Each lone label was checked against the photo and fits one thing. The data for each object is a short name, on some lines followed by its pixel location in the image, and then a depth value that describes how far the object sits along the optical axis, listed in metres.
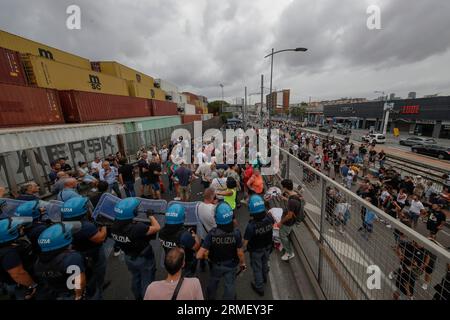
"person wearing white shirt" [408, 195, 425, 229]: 6.32
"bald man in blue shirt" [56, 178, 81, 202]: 4.28
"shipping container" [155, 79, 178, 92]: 43.56
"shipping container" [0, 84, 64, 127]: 8.26
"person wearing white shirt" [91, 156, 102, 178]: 7.55
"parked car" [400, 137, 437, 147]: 24.93
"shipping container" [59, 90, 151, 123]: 11.91
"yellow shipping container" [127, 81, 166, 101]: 25.17
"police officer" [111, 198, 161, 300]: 2.77
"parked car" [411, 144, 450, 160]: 19.20
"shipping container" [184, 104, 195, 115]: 45.69
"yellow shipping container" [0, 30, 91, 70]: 13.91
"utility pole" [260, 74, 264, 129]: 15.09
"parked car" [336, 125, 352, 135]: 36.44
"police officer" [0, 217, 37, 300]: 2.43
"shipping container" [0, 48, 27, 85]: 9.43
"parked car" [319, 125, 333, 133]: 42.16
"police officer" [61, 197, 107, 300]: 2.86
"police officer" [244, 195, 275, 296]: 2.97
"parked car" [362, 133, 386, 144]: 28.63
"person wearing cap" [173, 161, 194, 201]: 6.59
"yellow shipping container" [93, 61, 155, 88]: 25.83
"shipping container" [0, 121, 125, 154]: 6.37
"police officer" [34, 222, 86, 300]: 2.17
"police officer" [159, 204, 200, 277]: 2.71
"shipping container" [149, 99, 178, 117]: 25.05
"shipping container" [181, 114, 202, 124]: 33.30
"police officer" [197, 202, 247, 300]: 2.64
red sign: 36.06
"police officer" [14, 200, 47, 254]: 2.94
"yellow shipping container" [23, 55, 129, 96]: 11.32
